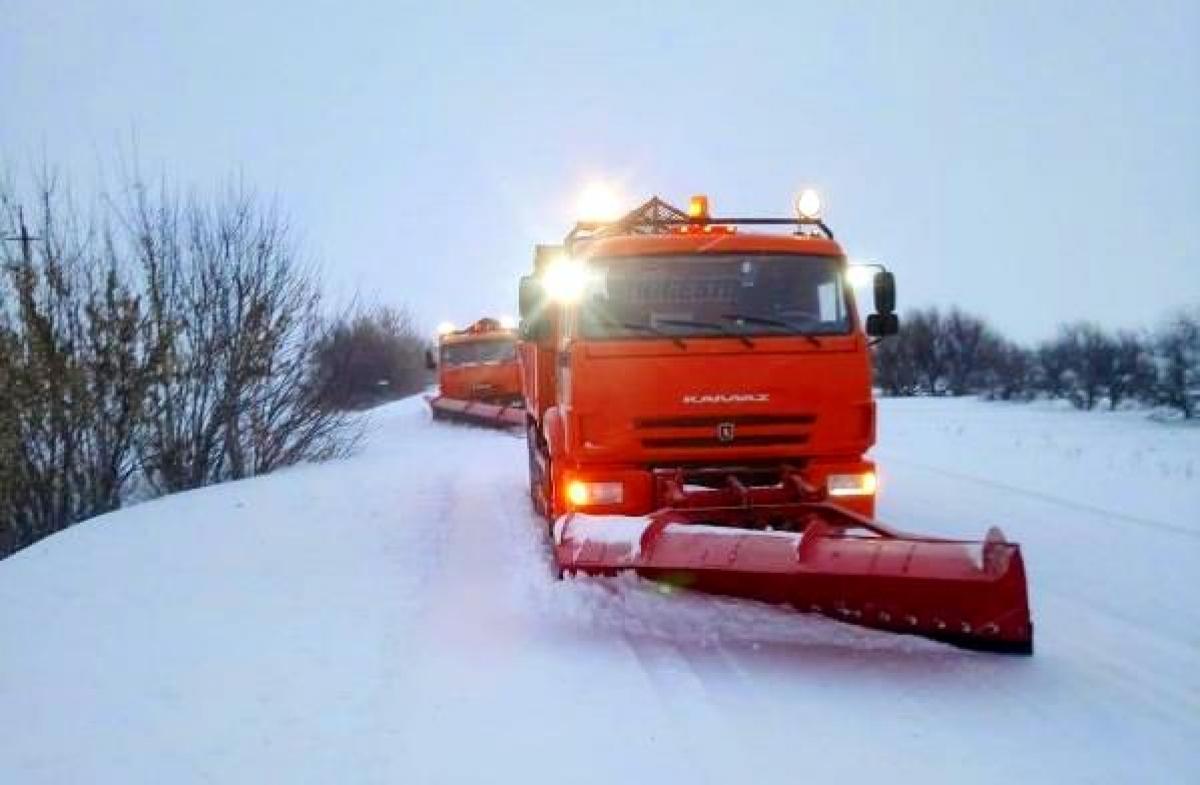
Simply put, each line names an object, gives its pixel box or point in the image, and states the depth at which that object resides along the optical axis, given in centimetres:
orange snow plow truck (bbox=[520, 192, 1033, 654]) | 506
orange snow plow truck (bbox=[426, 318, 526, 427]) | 2272
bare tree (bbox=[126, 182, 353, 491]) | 1241
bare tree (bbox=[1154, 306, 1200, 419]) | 3022
